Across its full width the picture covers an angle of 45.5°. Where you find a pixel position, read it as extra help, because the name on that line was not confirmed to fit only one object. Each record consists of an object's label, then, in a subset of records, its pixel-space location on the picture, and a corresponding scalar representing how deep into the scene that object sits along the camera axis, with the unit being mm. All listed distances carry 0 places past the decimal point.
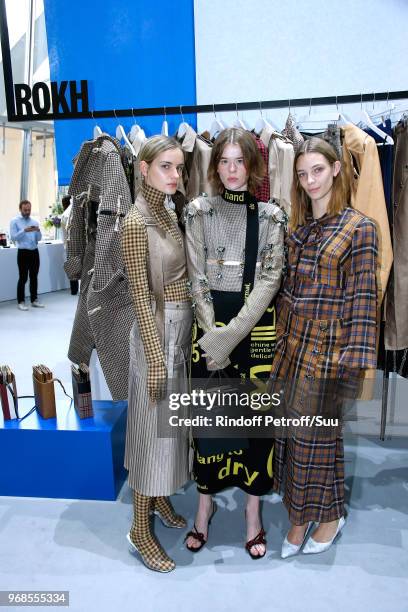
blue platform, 2648
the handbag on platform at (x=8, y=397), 2766
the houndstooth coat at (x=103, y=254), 2424
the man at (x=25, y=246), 7887
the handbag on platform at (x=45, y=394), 2762
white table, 8258
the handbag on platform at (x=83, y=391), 2760
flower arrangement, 9809
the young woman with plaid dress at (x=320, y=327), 1887
